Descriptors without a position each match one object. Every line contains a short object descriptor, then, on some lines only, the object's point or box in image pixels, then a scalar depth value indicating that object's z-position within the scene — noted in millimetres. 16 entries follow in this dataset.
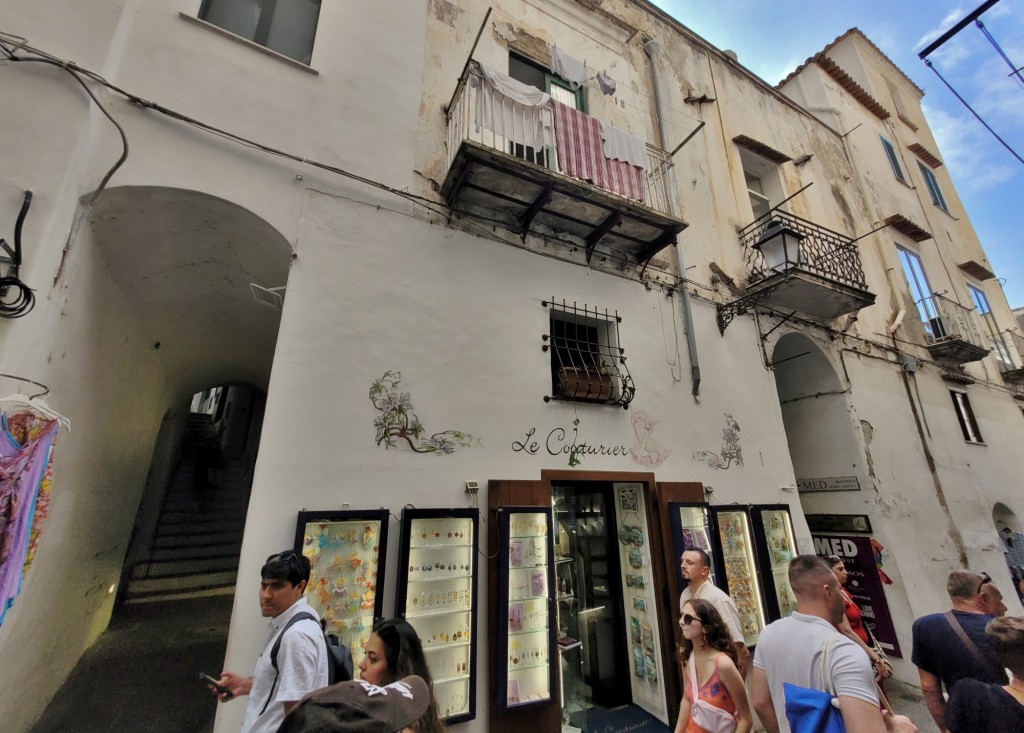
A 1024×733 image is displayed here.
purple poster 6137
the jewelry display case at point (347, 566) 3199
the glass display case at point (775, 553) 5168
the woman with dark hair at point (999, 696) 1901
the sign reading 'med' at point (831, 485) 6904
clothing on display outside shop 2510
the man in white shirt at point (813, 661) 1896
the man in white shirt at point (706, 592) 3348
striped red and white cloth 5332
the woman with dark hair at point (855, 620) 3852
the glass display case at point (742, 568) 5012
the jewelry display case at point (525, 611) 3650
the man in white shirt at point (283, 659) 2062
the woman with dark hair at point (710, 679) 2473
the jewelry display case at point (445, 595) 3463
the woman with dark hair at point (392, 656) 1989
